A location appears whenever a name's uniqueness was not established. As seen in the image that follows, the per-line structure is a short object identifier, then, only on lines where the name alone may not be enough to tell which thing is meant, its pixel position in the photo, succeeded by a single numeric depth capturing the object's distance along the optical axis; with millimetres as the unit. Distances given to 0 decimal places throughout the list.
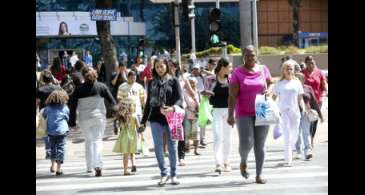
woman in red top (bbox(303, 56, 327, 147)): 12453
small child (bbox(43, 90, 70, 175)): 10992
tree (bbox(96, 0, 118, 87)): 20141
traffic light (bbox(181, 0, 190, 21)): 21375
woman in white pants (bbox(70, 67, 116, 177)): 10414
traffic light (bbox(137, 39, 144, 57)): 38362
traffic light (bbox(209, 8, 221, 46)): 18328
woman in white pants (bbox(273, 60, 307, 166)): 10891
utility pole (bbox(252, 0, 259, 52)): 17250
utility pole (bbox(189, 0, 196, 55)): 23875
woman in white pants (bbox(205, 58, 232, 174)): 10156
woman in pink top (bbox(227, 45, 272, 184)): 8852
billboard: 55969
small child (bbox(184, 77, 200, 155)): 12750
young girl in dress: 10569
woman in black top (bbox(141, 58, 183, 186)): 9070
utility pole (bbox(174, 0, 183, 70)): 21130
